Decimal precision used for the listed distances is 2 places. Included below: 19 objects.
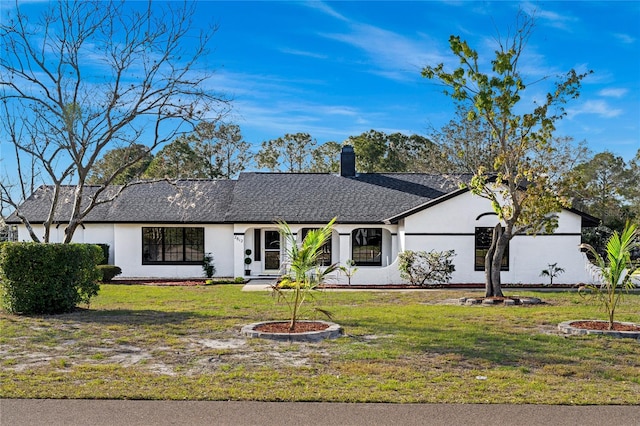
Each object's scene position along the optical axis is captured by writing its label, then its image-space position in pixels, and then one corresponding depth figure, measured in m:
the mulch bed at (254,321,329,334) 10.17
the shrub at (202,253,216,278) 23.78
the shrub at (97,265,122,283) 22.12
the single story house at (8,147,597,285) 21.48
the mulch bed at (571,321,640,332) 10.67
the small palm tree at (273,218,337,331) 9.90
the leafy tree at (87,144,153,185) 42.36
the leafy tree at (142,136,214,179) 46.97
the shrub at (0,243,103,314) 11.86
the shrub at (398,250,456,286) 20.97
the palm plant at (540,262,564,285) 21.25
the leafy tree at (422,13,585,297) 15.23
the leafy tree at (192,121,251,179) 48.75
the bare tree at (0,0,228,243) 14.77
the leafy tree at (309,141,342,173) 51.78
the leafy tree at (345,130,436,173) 48.69
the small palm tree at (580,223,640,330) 10.59
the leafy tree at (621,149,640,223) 47.25
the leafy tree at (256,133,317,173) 52.81
